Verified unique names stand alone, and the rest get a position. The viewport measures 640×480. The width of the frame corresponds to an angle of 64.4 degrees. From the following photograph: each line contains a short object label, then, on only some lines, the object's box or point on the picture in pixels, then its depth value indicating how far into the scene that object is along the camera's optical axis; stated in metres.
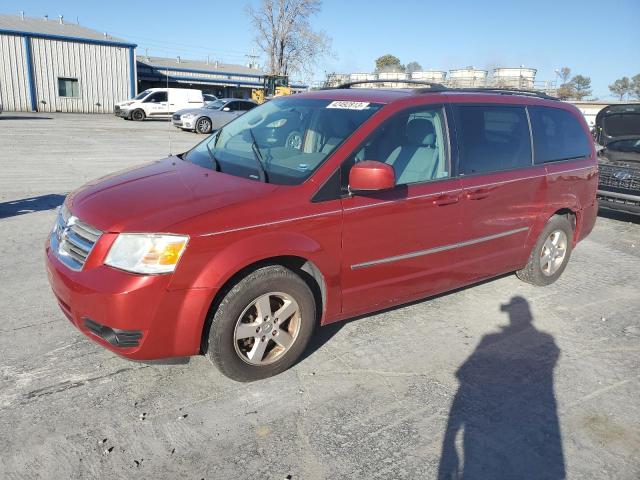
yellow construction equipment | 40.08
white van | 28.28
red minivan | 2.88
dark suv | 7.90
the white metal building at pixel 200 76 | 43.09
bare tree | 56.03
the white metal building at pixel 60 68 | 31.11
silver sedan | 21.66
